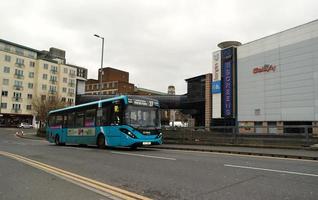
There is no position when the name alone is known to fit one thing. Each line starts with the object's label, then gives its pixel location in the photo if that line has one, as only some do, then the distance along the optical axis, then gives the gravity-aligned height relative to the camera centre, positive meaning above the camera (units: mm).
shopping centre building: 41031 +7502
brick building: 123625 +17383
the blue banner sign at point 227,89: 52812 +6767
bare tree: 53375 +3303
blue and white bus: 16953 +150
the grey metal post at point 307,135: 16259 -308
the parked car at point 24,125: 77512 -578
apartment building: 81000 +12829
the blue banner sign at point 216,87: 54719 +7276
